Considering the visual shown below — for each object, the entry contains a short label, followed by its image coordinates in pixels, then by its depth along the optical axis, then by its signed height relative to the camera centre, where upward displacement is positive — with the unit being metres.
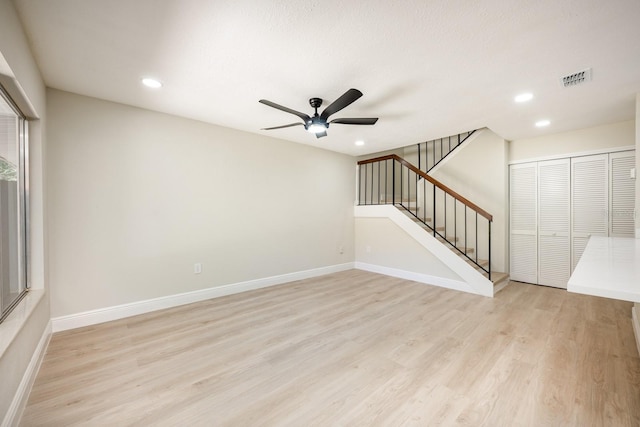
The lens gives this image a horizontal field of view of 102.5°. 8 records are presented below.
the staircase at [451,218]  4.11 -0.13
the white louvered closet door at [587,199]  3.59 +0.16
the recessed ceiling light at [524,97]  2.65 +1.20
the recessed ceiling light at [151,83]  2.37 +1.23
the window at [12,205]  1.68 +0.07
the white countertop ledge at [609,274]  0.91 -0.28
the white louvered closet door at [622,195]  3.40 +0.21
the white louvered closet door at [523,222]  4.15 -0.19
